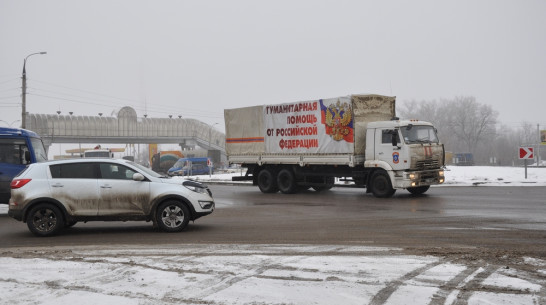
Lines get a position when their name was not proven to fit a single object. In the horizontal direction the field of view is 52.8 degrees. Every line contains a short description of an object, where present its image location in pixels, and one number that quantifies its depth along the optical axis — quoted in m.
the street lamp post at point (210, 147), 71.50
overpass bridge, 63.41
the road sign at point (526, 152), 25.66
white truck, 18.95
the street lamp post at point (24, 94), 32.06
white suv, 11.10
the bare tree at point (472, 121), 95.88
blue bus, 15.83
